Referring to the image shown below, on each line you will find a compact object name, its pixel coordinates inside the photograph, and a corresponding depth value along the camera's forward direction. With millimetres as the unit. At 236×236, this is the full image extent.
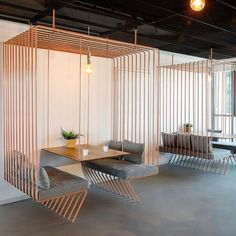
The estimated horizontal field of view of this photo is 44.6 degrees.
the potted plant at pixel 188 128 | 7461
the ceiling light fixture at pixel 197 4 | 3029
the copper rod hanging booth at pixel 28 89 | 3678
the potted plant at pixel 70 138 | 4848
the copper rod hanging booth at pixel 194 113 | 6328
